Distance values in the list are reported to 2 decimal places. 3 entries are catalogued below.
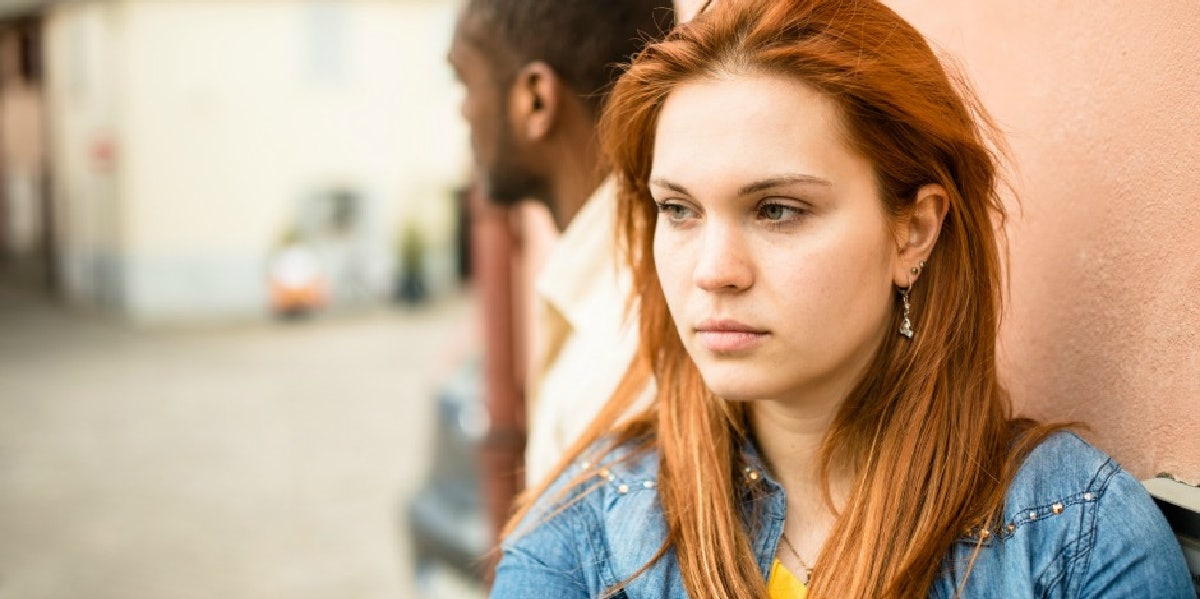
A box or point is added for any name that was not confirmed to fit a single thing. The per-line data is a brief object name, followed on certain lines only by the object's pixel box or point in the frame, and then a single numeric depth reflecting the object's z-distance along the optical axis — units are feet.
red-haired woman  4.90
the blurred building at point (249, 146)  58.75
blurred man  8.06
